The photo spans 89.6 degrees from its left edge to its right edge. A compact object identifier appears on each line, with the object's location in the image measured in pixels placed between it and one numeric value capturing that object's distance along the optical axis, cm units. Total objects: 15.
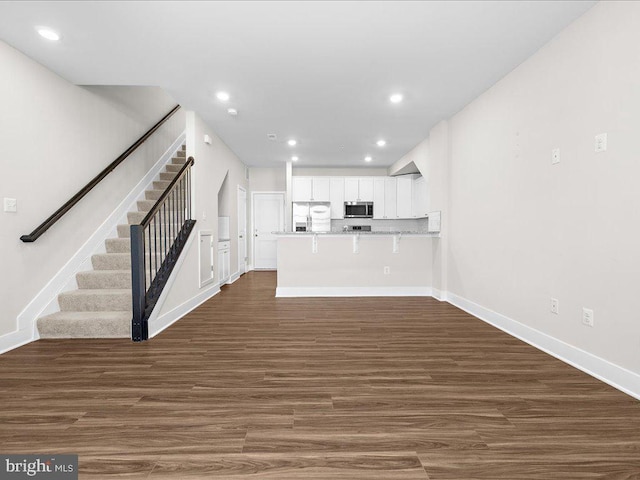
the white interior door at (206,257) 480
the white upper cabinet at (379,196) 791
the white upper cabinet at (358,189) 791
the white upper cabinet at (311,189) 788
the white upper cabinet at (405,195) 788
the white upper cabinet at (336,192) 790
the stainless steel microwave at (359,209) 789
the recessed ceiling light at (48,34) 267
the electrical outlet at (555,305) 275
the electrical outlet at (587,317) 242
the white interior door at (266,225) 861
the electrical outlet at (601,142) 230
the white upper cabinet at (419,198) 710
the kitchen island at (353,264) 539
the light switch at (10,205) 287
